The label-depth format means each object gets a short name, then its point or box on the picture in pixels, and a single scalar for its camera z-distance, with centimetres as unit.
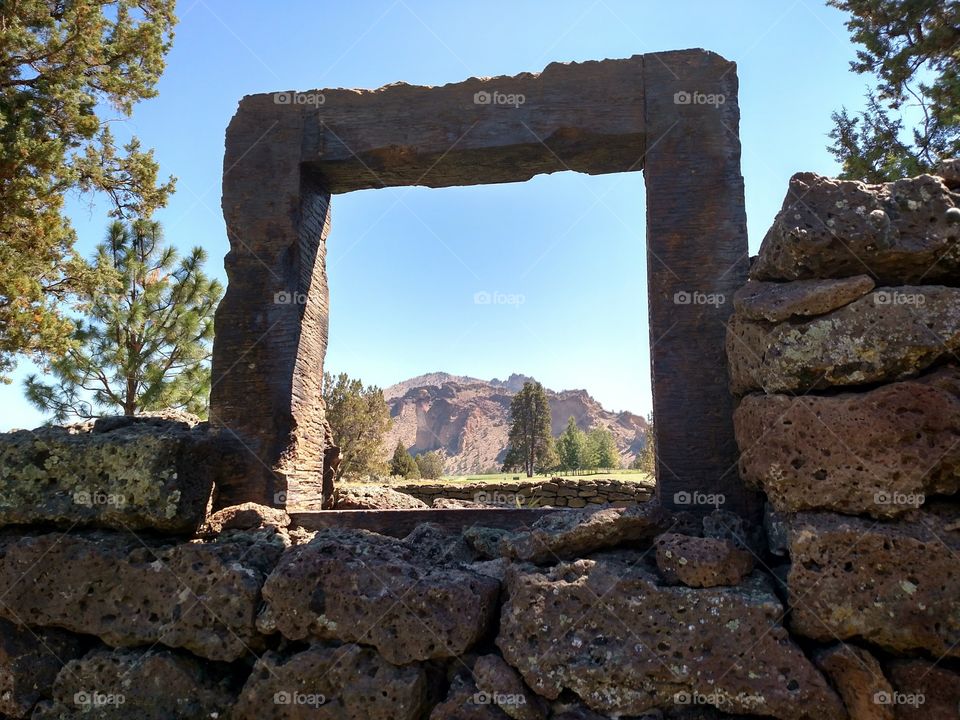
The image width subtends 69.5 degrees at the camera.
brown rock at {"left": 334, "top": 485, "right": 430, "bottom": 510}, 583
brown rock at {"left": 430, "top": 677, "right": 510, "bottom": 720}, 327
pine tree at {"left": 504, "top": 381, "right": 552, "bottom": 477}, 4934
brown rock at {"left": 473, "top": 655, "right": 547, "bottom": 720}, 325
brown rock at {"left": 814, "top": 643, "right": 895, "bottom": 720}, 300
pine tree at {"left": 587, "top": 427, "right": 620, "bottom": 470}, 5503
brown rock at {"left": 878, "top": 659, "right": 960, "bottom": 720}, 297
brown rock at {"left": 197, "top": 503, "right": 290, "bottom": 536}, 418
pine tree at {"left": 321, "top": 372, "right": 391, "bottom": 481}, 2845
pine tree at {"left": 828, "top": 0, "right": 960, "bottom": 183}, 1095
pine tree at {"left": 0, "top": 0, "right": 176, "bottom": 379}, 1055
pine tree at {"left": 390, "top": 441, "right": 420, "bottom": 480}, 3244
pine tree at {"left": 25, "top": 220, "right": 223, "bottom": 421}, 1630
